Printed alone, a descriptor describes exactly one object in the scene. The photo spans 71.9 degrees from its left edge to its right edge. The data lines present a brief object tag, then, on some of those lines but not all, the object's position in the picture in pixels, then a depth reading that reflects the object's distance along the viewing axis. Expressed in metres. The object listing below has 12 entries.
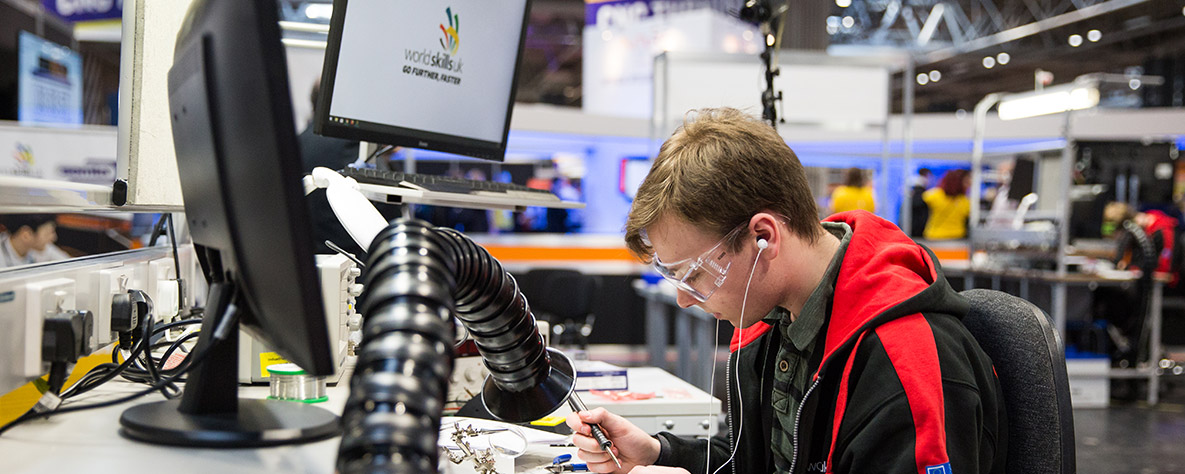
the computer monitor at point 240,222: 0.64
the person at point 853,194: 7.10
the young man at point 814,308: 1.01
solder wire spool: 1.23
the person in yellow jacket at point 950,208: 8.08
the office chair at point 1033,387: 1.11
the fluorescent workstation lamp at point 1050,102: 6.00
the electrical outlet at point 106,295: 1.25
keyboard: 1.52
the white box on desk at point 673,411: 1.88
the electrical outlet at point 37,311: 1.01
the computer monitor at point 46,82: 6.15
